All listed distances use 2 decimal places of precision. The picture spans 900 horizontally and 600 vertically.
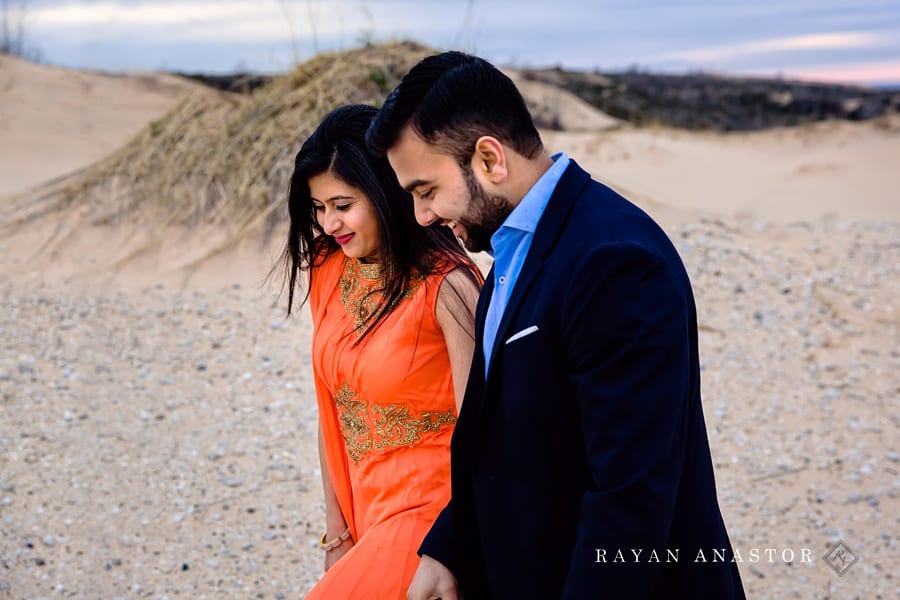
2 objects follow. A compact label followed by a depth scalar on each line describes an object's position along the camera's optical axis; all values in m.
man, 1.41
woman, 2.19
